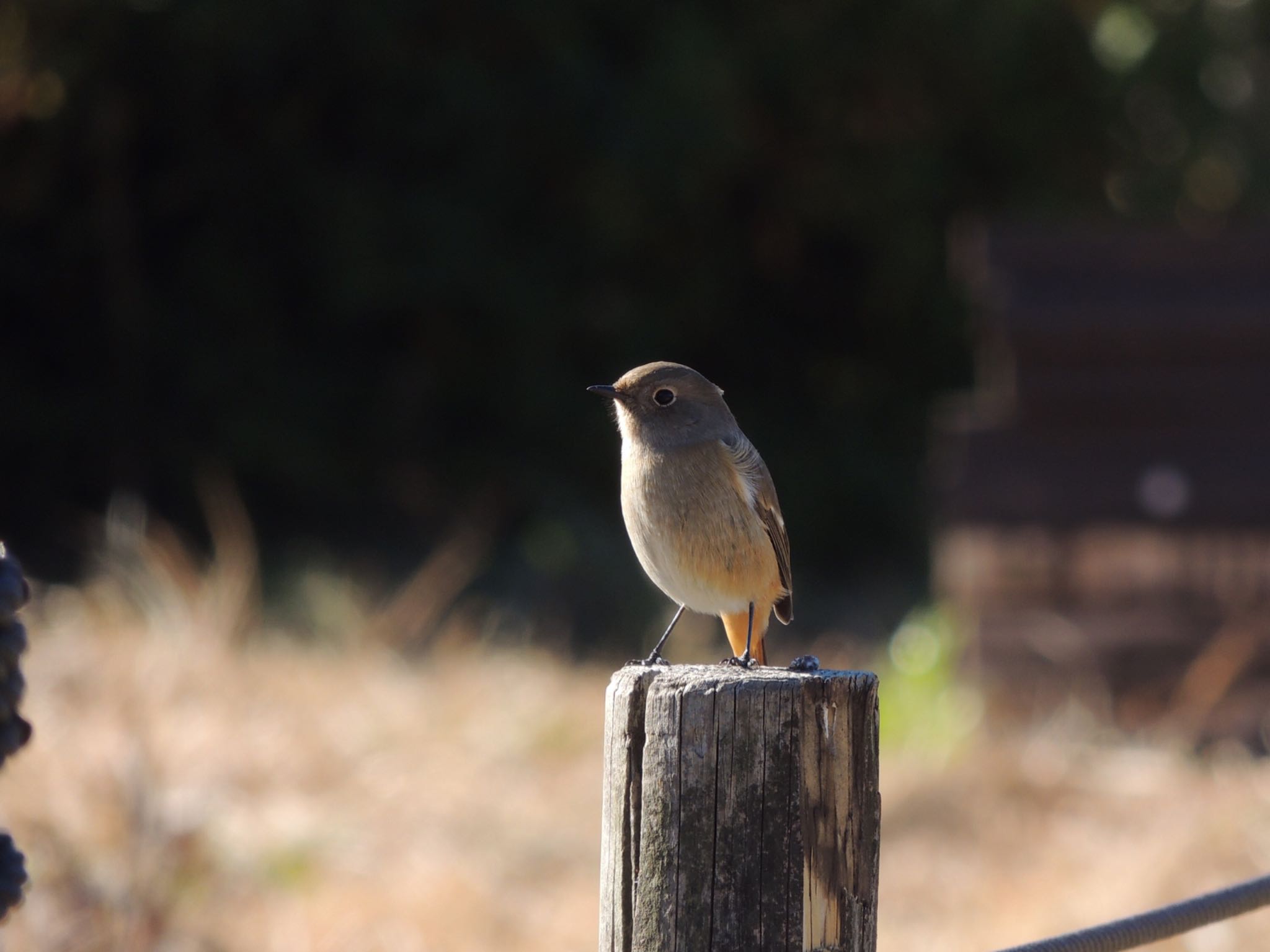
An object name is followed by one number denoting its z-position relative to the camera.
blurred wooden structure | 15.56
